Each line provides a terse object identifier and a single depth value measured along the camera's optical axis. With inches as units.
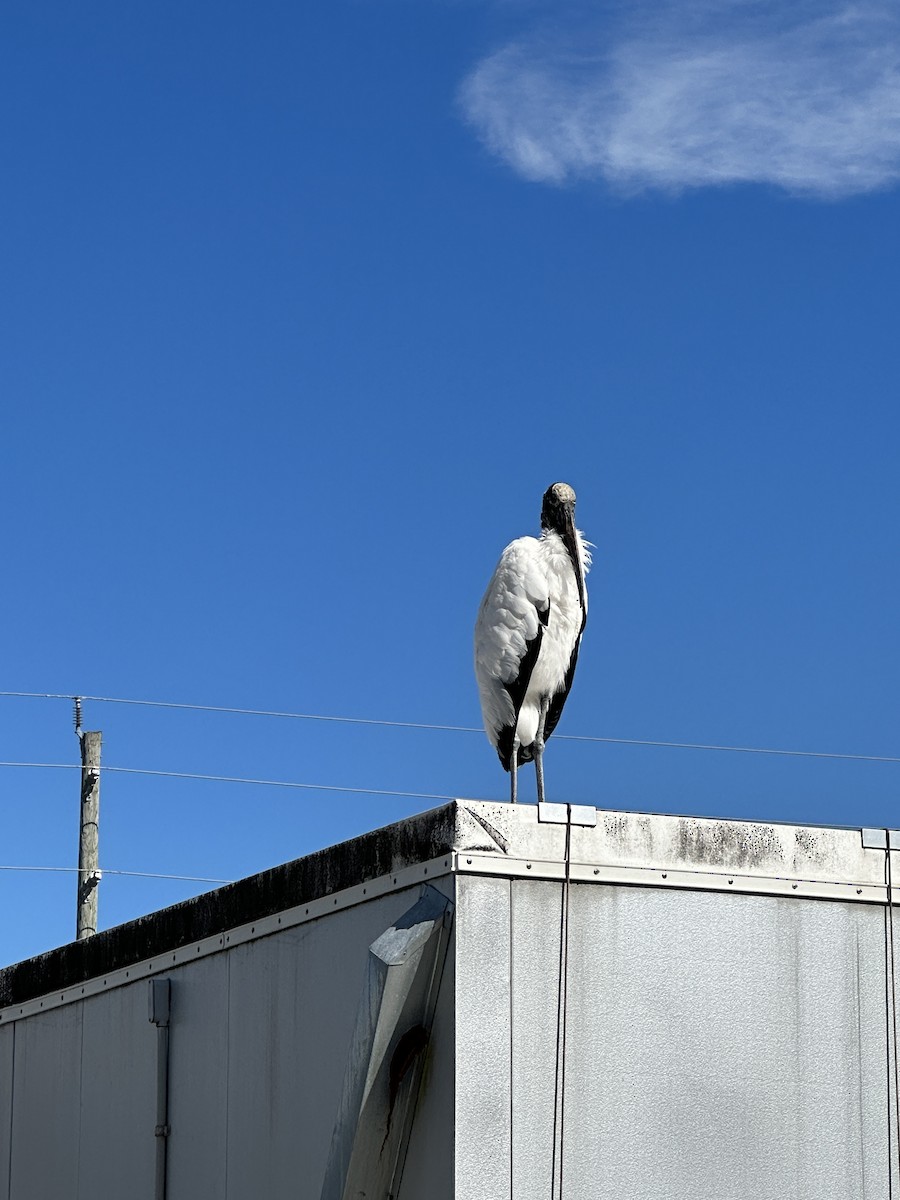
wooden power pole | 1386.7
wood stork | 719.9
